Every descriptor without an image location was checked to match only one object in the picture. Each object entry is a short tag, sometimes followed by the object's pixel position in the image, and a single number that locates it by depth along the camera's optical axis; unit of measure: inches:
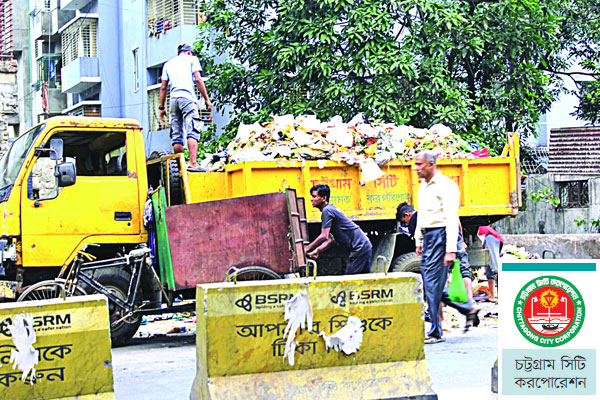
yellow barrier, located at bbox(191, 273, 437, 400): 376.2
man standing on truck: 841.5
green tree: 1134.4
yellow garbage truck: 674.2
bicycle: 665.6
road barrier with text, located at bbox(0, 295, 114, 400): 354.6
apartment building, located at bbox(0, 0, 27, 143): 3050.4
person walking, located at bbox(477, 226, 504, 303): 925.8
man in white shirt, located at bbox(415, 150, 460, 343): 606.2
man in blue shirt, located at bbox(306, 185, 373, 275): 725.3
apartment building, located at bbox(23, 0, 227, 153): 1948.8
